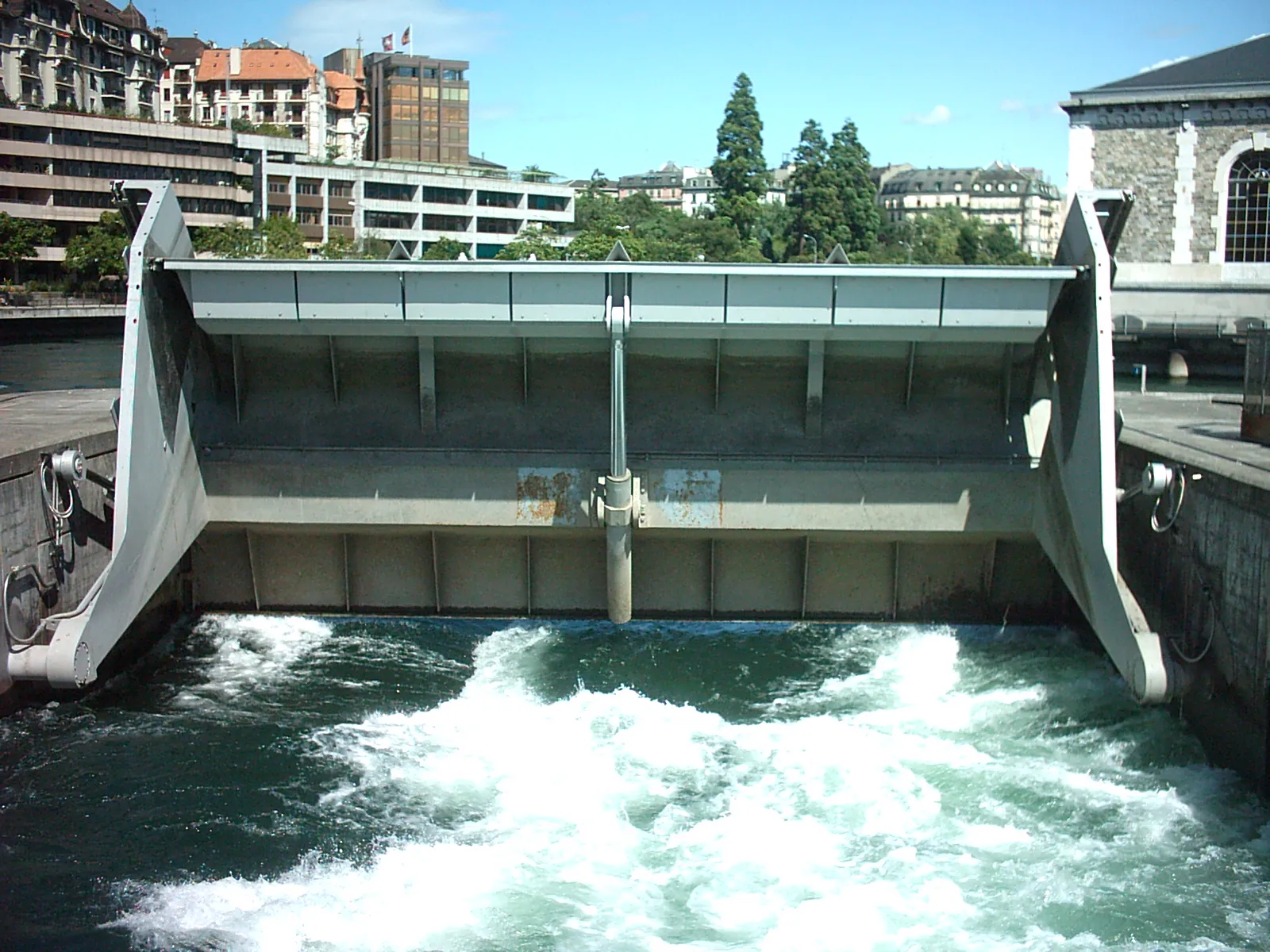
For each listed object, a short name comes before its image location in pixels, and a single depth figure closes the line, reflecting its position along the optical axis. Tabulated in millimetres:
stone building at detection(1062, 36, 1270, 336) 44969
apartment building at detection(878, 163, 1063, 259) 185000
